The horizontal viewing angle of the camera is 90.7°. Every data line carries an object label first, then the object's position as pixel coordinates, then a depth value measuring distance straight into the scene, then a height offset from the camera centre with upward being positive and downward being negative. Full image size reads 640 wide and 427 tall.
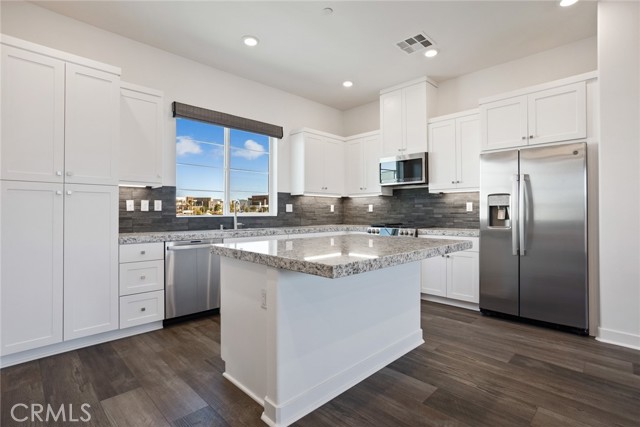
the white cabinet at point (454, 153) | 3.86 +0.80
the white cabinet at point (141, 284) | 2.82 -0.64
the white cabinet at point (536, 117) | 2.98 +1.00
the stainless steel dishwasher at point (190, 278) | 3.10 -0.65
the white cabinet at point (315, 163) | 4.77 +0.82
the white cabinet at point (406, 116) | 4.30 +1.41
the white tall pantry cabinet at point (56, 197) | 2.29 +0.14
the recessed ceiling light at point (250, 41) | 3.30 +1.85
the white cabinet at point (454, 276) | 3.59 -0.73
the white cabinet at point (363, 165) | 4.93 +0.81
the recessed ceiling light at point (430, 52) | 3.59 +1.88
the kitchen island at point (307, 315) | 1.59 -0.60
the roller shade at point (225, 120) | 3.66 +1.22
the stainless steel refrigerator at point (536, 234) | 2.90 -0.19
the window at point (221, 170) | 3.85 +0.60
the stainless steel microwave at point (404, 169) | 4.27 +0.64
